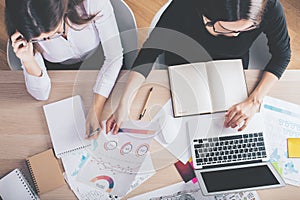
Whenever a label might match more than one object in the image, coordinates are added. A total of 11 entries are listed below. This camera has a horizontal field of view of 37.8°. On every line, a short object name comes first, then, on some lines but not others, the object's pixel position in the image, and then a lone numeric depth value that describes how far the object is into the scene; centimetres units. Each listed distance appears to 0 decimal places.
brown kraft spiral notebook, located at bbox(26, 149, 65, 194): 114
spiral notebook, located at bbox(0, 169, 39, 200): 114
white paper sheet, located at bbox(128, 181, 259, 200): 115
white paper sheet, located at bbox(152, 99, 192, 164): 118
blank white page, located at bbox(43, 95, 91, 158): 116
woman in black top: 128
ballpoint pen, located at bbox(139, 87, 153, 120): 119
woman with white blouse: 119
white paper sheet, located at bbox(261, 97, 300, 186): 119
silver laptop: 117
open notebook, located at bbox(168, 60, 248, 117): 121
